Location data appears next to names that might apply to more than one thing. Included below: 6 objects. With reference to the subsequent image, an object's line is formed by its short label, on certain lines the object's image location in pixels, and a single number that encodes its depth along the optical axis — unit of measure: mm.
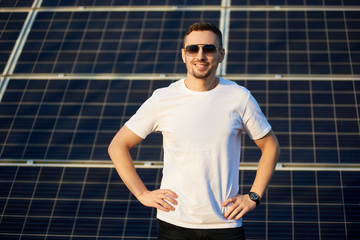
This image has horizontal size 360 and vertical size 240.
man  2482
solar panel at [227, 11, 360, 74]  7000
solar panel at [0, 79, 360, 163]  6160
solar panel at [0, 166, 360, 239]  5570
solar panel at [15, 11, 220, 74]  7344
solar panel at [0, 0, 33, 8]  8692
